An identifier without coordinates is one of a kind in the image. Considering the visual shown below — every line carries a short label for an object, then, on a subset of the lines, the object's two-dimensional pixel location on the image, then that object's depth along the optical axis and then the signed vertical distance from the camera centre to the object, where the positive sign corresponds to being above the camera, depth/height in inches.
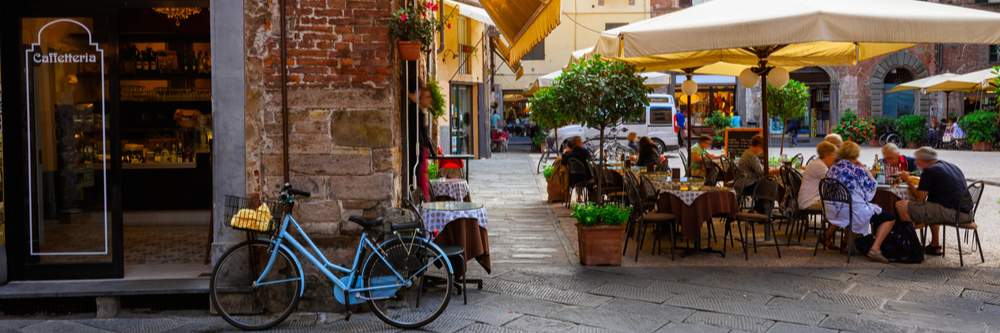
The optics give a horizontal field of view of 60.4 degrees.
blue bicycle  209.9 -32.5
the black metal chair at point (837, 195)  287.4 -20.3
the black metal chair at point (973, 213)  281.6 -26.4
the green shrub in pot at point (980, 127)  932.0 +7.9
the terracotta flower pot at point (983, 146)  955.0 -13.3
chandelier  337.1 +51.6
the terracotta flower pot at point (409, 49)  229.8 +24.5
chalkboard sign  577.0 -2.3
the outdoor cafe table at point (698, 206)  293.7 -23.6
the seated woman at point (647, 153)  457.7 -8.3
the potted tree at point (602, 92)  324.2 +17.4
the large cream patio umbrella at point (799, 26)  251.6 +33.1
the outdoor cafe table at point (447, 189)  329.7 -18.9
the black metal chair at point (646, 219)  292.4 -28.0
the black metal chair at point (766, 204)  299.7 -24.8
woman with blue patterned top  287.6 -21.3
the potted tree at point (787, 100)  555.2 +23.4
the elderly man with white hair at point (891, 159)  325.2 -9.3
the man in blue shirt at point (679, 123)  981.7 +17.2
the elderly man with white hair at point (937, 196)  282.8 -20.3
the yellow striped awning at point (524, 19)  283.4 +43.0
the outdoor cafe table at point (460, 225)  238.2 -24.1
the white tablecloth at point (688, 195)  293.4 -20.0
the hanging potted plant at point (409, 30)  226.1 +29.2
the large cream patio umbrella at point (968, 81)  791.8 +50.6
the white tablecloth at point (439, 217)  238.1 -21.4
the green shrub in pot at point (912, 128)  1057.5 +8.3
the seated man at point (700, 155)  423.5 -9.5
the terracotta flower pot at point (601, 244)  279.1 -34.7
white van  967.6 +14.1
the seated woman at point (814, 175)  312.5 -14.4
